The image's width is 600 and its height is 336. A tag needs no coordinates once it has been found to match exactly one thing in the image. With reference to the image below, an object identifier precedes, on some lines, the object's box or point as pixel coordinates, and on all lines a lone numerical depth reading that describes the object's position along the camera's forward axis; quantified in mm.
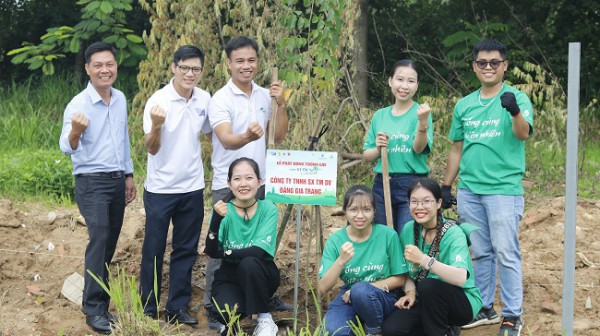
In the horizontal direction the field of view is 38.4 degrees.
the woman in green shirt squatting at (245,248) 5172
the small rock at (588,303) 5820
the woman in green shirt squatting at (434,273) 4738
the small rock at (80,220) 7367
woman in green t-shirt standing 5164
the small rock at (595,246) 7028
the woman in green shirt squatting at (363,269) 4902
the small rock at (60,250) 6864
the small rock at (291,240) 6996
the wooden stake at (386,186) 5113
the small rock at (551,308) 5641
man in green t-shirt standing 5055
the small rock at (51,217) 7422
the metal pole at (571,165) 3811
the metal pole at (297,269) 5254
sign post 5266
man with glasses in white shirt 5293
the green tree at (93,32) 10617
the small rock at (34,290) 6285
